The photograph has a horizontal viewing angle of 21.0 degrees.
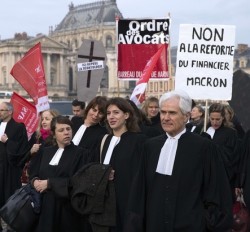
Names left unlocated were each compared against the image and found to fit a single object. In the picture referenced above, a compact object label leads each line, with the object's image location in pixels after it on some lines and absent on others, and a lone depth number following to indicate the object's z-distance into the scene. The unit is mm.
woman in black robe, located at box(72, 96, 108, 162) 6729
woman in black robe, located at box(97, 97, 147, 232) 5363
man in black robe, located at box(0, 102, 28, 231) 8039
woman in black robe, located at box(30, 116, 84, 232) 5852
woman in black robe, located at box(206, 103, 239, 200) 7934
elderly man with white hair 4133
